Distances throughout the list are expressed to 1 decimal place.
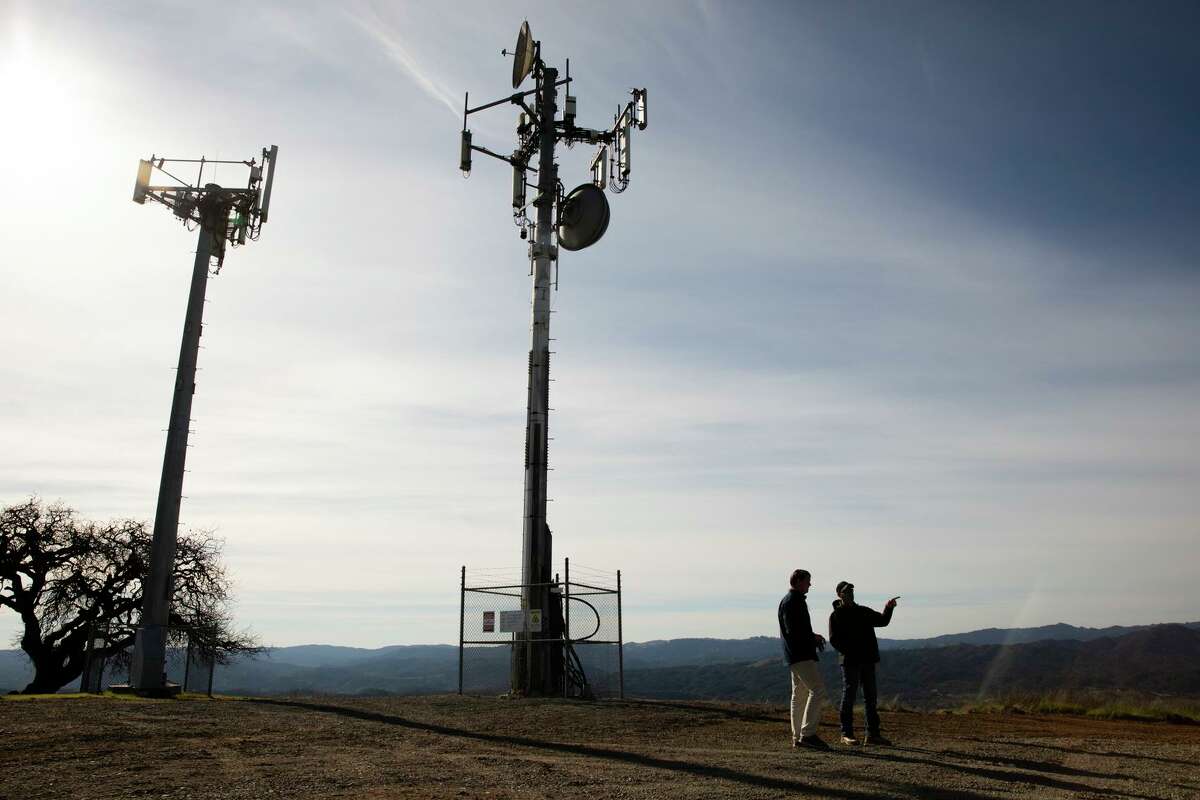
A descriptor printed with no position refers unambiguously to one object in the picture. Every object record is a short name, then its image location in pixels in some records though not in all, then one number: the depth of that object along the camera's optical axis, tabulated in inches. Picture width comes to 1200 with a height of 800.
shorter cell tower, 785.6
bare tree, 1425.9
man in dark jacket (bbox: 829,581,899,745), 423.5
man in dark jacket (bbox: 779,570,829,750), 395.5
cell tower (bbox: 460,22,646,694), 757.3
